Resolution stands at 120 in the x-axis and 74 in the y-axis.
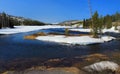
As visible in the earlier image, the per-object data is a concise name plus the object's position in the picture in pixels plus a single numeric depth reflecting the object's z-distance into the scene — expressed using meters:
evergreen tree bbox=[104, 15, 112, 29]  50.92
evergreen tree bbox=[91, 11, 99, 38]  20.66
